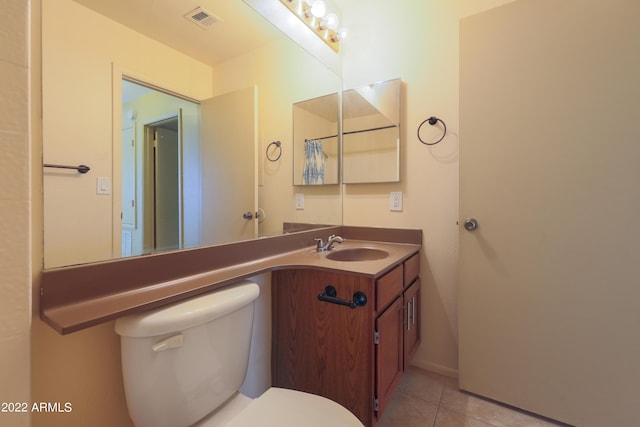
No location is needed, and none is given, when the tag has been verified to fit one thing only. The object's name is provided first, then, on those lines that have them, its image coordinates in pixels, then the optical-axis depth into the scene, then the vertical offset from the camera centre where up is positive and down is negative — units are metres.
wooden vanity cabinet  1.08 -0.56
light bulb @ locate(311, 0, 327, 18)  1.72 +1.31
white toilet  0.72 -0.47
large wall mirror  0.82 +0.38
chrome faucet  1.59 -0.20
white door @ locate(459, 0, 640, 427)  1.15 +0.01
